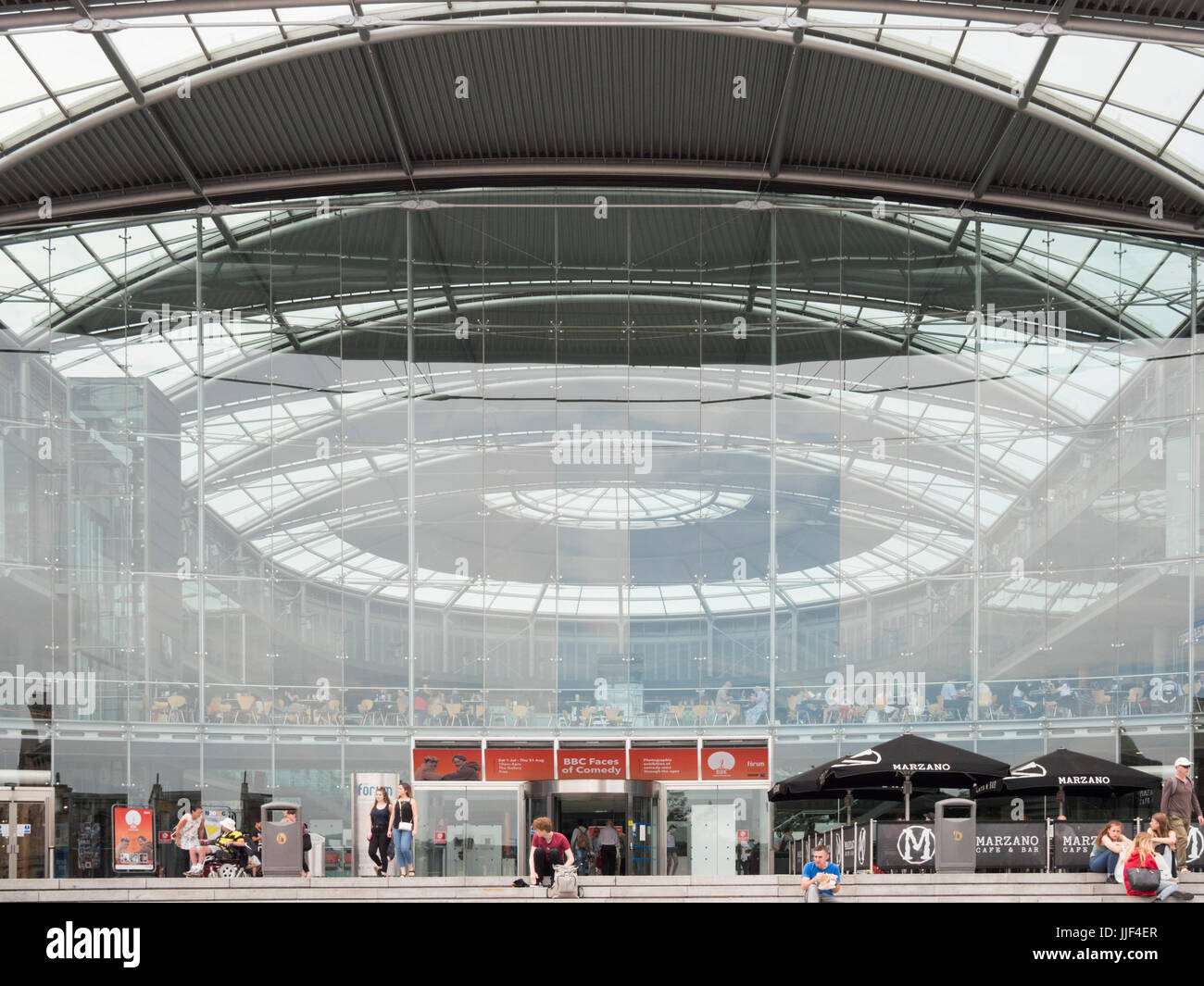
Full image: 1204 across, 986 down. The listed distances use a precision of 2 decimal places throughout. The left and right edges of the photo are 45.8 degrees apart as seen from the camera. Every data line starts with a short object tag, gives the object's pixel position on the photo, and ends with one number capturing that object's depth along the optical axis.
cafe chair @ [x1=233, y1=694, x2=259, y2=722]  27.50
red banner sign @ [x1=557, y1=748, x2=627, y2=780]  27.56
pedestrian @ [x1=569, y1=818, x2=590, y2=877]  26.81
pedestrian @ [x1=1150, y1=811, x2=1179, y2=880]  17.05
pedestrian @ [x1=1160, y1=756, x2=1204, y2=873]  18.80
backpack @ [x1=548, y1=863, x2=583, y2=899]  17.62
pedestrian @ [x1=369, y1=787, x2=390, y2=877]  21.62
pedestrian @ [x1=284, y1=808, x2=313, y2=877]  20.56
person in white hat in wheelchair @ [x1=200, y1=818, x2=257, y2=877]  23.03
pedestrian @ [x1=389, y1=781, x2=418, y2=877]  20.77
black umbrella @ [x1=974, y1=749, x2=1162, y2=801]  22.11
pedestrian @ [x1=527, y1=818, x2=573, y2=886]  17.95
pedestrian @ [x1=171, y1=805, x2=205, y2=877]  22.69
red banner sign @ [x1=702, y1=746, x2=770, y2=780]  27.42
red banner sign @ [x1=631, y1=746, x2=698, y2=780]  27.53
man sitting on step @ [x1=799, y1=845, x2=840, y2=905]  17.33
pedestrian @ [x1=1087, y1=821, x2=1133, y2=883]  18.06
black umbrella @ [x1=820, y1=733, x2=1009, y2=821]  21.94
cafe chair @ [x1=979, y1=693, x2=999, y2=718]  27.59
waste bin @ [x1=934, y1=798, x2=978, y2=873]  18.91
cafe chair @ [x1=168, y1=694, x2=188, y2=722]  27.27
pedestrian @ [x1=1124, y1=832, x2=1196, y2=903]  16.22
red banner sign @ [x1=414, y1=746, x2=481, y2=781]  27.56
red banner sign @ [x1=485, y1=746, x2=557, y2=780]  27.62
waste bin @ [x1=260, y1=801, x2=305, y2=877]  20.09
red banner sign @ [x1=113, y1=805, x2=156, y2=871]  26.56
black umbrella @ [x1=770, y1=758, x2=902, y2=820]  22.62
